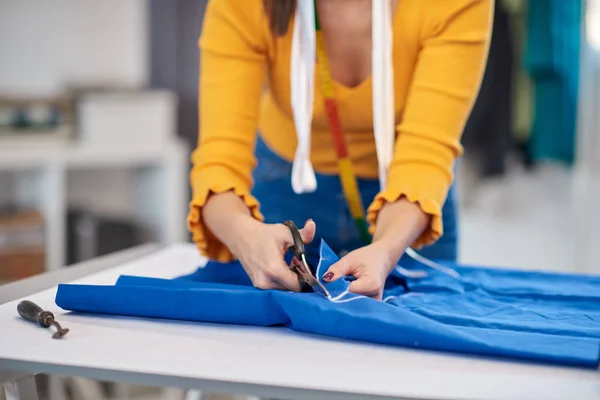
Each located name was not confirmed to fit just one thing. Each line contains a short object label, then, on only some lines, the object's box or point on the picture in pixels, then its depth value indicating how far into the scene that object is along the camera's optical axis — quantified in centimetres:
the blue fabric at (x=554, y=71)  672
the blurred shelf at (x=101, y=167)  609
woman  379
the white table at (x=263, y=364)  261
